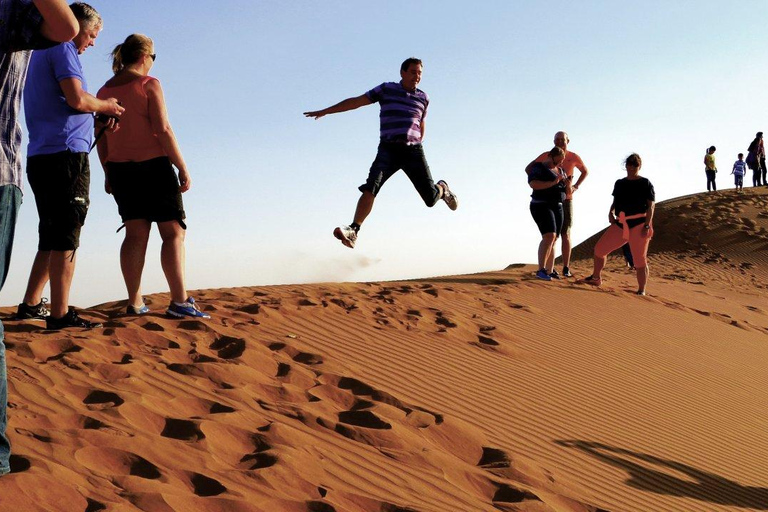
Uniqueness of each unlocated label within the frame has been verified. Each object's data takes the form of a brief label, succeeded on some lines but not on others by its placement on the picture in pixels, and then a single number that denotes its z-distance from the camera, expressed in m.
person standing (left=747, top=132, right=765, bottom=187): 24.23
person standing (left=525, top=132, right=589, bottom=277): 10.92
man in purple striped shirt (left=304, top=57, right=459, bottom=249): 8.59
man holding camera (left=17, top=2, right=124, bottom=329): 5.39
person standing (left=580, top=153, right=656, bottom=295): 10.74
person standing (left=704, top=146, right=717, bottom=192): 23.64
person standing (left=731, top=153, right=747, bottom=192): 25.00
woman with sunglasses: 6.04
